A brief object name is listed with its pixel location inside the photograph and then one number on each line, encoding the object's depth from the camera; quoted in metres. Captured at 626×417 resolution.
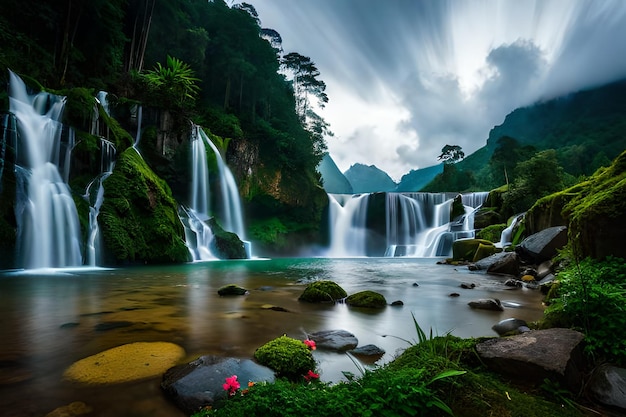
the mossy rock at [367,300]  6.57
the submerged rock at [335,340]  3.92
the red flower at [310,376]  2.80
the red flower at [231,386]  2.29
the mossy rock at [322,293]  7.02
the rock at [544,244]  10.52
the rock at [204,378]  2.47
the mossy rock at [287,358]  3.08
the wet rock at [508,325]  4.57
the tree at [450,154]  66.31
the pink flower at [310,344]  3.35
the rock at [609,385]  2.13
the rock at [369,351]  3.71
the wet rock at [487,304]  6.19
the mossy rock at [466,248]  17.89
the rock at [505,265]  11.88
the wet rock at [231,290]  7.75
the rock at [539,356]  2.24
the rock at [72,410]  2.30
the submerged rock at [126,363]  2.93
